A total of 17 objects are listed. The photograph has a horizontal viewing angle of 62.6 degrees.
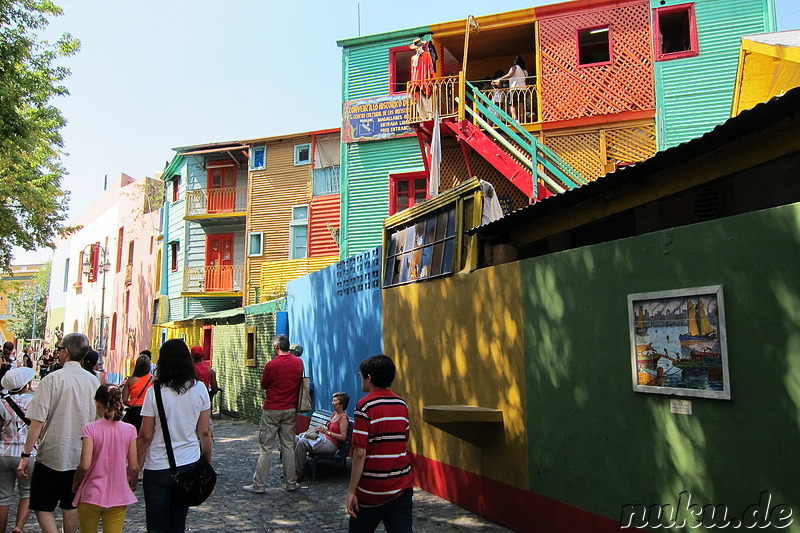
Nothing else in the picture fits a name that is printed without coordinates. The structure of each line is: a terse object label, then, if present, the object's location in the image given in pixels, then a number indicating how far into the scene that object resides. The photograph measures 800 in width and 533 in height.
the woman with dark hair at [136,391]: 8.12
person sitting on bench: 8.62
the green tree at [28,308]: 61.50
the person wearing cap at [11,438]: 5.55
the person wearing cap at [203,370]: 9.49
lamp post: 36.89
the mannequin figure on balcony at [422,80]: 13.16
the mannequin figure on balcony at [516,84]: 13.44
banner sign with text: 15.46
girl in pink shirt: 4.64
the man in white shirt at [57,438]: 5.21
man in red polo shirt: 8.51
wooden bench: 8.71
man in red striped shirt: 4.09
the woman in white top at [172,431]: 4.46
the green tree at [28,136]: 12.66
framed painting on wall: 4.17
